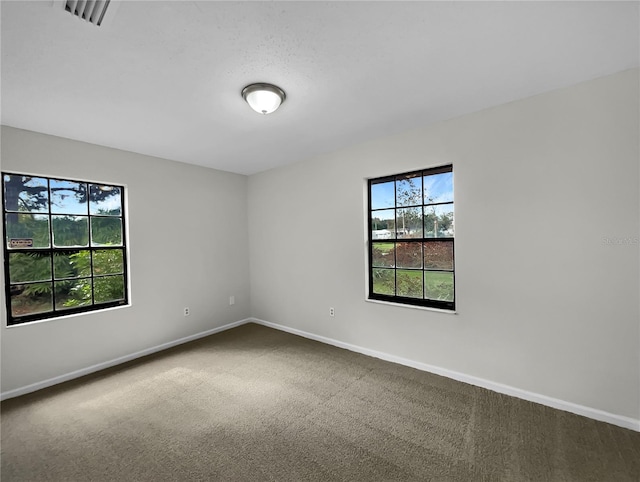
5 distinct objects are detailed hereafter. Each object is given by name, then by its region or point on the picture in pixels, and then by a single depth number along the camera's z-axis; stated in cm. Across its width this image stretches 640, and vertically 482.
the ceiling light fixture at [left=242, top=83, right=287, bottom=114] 215
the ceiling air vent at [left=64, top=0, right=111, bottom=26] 141
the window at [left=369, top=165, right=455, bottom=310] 299
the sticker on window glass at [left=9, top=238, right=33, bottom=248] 280
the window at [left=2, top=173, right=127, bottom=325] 282
